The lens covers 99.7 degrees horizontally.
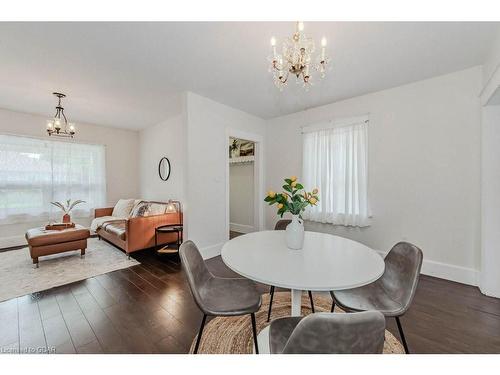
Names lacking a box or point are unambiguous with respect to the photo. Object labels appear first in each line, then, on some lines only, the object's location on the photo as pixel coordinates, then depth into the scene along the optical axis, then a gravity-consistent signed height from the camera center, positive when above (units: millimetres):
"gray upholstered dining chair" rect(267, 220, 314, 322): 2449 -471
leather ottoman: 3012 -815
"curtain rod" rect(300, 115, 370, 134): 3161 +971
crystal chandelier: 1536 +947
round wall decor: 4823 +402
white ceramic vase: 1585 -377
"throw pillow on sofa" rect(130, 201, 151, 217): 3857 -459
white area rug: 2459 -1149
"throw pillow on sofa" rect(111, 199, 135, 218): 4768 -507
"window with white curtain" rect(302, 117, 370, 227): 3154 +230
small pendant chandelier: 3254 +993
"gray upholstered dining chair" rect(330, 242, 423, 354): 1300 -745
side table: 3531 -766
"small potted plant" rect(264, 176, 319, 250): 1585 -196
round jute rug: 1508 -1170
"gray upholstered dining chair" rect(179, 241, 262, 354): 1271 -754
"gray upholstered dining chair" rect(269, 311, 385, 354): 739 -536
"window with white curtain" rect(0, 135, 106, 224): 4012 +206
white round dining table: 1083 -490
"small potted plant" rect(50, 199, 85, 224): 3668 -554
